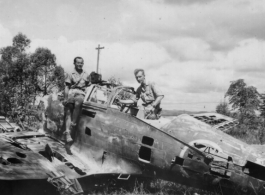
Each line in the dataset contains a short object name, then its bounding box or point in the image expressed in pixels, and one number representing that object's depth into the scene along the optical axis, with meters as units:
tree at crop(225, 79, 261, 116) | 26.00
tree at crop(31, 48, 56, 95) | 31.72
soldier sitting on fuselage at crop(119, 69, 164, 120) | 6.71
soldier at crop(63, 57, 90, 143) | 7.09
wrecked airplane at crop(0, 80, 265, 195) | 5.00
